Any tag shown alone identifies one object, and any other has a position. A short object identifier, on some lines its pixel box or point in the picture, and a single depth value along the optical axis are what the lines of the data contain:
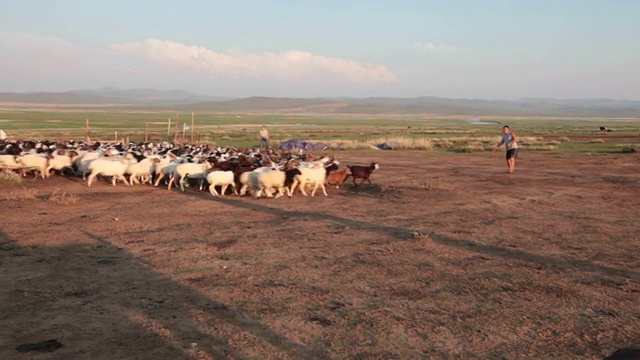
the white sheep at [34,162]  17.17
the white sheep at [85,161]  16.84
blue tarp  33.22
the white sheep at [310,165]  15.52
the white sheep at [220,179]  14.71
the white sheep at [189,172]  15.63
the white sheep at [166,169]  16.05
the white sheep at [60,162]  17.56
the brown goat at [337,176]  16.08
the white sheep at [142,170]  16.33
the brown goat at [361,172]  16.61
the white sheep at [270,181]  14.43
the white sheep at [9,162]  17.14
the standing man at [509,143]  18.74
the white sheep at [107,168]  15.96
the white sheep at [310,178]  14.82
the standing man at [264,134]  27.29
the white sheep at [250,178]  14.66
